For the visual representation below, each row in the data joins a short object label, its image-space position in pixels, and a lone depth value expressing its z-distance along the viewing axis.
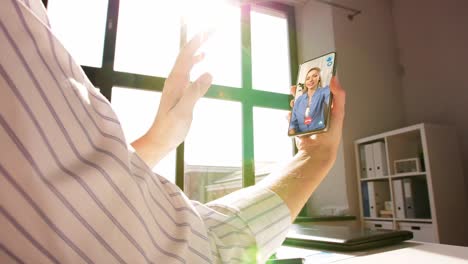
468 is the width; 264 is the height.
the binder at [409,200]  2.24
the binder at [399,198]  2.29
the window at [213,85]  2.35
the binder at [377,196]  2.50
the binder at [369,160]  2.56
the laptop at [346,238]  0.66
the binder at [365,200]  2.55
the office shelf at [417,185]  2.17
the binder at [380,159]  2.47
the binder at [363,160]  2.64
